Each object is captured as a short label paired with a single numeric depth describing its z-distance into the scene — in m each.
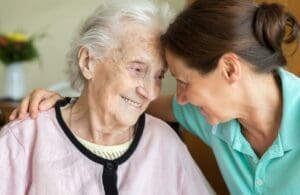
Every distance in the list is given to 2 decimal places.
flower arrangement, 2.54
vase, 2.60
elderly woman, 1.26
